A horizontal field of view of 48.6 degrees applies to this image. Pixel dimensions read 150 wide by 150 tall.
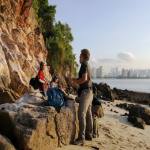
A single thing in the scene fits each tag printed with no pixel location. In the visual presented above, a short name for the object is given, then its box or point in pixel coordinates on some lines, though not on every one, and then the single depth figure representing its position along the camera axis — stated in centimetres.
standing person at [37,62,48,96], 695
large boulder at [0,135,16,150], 375
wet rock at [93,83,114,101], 1613
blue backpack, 469
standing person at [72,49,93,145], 475
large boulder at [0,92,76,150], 398
